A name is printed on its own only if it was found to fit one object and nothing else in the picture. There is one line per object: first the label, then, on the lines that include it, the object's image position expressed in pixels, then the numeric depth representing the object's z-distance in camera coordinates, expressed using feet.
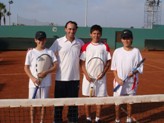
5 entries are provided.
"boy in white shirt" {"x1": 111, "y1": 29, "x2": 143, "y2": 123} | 17.30
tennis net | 12.95
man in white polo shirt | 17.19
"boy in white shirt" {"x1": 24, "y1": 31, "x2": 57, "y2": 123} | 16.37
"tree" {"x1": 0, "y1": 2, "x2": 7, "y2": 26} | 184.55
